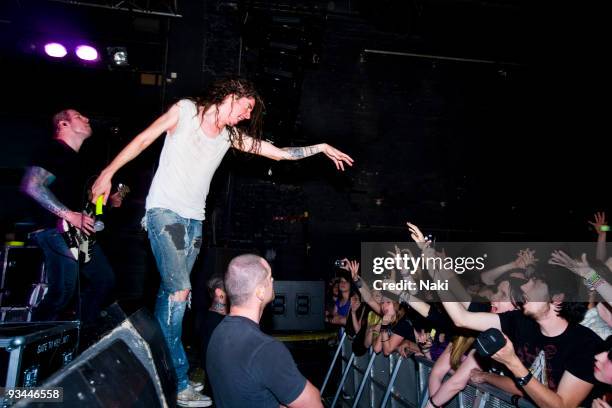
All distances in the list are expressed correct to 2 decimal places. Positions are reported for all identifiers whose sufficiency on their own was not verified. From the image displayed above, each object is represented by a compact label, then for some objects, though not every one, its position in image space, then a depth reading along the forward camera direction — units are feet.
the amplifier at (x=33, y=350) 5.09
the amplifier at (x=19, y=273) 14.49
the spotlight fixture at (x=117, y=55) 18.92
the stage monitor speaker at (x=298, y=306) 16.48
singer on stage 7.23
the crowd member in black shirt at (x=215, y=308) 10.27
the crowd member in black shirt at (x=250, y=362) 6.09
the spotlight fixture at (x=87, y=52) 18.61
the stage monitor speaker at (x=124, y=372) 3.76
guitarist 9.15
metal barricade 8.48
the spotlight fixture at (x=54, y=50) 18.48
